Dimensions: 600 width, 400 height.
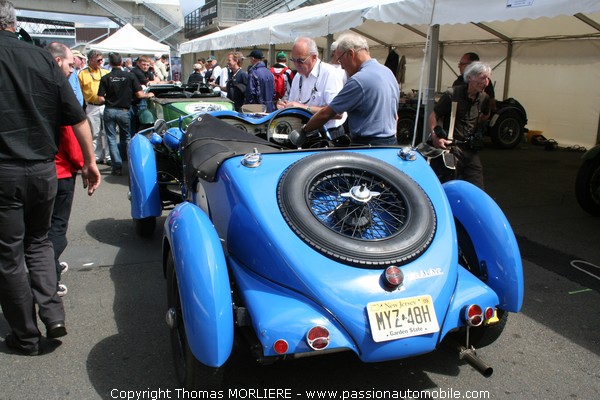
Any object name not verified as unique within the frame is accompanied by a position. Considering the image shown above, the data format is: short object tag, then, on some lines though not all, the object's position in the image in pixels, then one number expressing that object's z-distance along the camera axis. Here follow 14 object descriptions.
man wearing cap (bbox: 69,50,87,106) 6.59
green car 7.32
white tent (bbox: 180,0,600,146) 8.50
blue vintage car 2.24
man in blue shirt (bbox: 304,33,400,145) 3.68
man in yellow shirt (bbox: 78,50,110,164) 8.27
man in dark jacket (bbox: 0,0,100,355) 2.70
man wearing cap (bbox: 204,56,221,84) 16.16
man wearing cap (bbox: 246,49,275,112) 9.09
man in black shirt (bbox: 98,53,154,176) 7.99
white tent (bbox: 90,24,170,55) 21.39
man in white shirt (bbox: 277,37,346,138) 5.31
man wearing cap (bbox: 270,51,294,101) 10.12
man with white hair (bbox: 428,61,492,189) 4.74
